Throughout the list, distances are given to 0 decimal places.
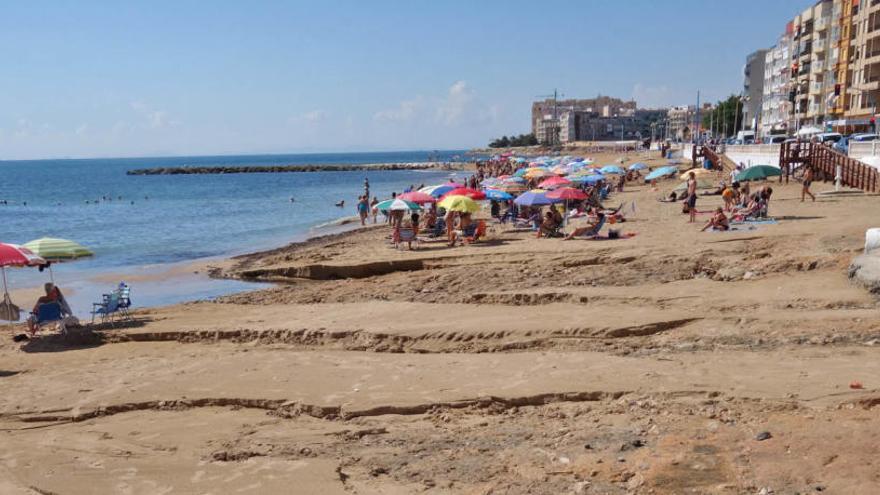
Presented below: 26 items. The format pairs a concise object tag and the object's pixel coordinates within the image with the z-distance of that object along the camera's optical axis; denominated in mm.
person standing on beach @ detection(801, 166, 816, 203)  22111
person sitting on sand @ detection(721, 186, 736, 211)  20953
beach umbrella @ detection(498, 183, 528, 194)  28094
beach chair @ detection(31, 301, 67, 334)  12336
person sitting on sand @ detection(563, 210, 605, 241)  19002
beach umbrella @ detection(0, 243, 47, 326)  11781
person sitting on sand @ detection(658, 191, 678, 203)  28370
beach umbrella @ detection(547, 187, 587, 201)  19406
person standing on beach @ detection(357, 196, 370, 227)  30767
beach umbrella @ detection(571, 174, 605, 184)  29653
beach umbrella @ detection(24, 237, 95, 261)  12352
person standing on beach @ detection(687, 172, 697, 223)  20562
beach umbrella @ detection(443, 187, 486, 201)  20661
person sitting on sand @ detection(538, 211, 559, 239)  20188
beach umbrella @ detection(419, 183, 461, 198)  24516
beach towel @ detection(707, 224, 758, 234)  17645
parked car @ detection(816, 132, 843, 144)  39091
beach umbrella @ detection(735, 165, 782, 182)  20609
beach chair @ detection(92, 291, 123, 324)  13250
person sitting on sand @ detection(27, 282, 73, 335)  12492
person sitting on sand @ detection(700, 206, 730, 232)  17812
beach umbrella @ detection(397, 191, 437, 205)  21688
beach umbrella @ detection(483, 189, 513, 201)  22781
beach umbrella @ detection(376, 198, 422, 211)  20344
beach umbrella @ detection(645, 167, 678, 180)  32125
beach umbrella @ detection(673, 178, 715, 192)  31761
